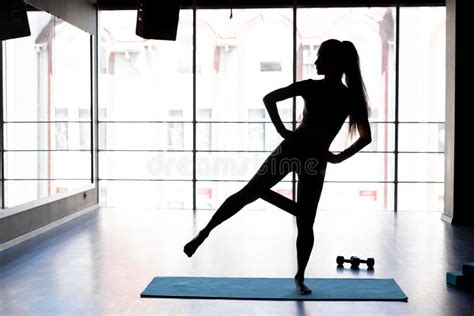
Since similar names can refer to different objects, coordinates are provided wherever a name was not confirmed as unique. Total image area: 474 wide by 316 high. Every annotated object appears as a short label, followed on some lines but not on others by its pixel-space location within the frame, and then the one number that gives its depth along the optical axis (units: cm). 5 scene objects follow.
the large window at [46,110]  575
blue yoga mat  391
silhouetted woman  377
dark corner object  534
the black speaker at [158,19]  604
